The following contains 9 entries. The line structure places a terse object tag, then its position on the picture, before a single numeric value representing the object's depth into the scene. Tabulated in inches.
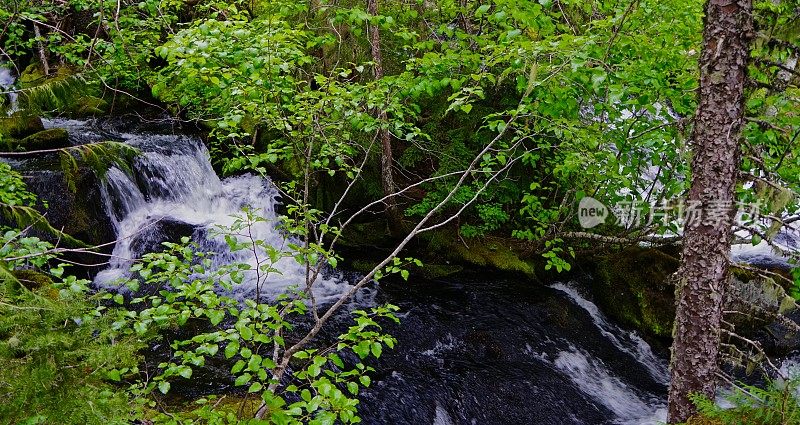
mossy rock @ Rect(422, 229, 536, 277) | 370.6
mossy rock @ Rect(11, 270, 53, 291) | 221.8
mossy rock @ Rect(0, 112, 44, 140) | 309.0
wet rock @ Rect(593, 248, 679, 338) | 320.9
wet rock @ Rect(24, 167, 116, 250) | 300.8
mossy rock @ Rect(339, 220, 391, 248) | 394.9
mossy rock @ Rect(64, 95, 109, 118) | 447.5
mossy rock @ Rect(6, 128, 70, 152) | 328.5
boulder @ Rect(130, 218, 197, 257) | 336.8
